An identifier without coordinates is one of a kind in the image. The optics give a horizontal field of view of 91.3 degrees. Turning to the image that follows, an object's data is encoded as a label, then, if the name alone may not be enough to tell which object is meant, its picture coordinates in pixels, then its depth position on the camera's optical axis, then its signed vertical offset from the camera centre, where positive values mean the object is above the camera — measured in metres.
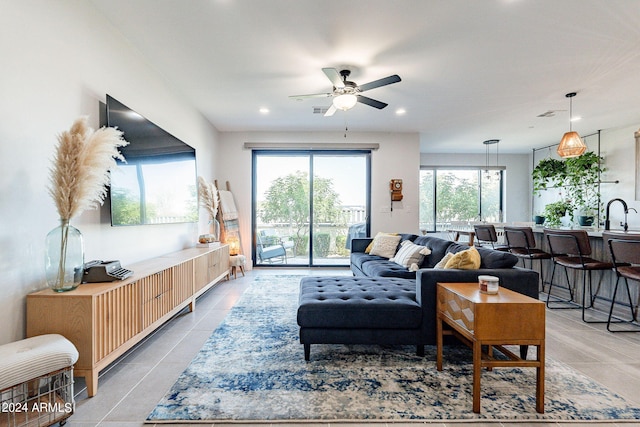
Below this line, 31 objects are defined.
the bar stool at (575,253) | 3.30 -0.44
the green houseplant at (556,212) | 6.52 +0.02
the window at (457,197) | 8.12 +0.41
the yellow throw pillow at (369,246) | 5.04 -0.54
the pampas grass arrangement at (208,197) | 4.79 +0.24
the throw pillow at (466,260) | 2.49 -0.39
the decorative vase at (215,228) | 4.96 -0.25
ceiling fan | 3.08 +1.29
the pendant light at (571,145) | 4.20 +0.91
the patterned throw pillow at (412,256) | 3.83 -0.54
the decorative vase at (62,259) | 1.90 -0.28
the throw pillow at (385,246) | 4.68 -0.50
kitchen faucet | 4.19 -0.16
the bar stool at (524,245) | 4.01 -0.43
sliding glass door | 6.34 +0.21
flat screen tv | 2.59 +0.37
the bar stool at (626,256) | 2.75 -0.39
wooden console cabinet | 1.84 -0.66
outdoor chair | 6.33 -0.76
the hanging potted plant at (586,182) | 6.12 +0.63
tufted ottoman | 2.32 -0.81
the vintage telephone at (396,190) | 6.11 +0.44
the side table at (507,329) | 1.73 -0.65
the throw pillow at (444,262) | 2.82 -0.45
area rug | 1.74 -1.12
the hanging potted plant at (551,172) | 6.58 +0.88
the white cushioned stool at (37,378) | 1.43 -0.79
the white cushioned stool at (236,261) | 5.29 -0.83
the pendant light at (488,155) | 6.81 +1.50
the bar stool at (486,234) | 4.58 -0.32
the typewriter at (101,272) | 2.11 -0.41
